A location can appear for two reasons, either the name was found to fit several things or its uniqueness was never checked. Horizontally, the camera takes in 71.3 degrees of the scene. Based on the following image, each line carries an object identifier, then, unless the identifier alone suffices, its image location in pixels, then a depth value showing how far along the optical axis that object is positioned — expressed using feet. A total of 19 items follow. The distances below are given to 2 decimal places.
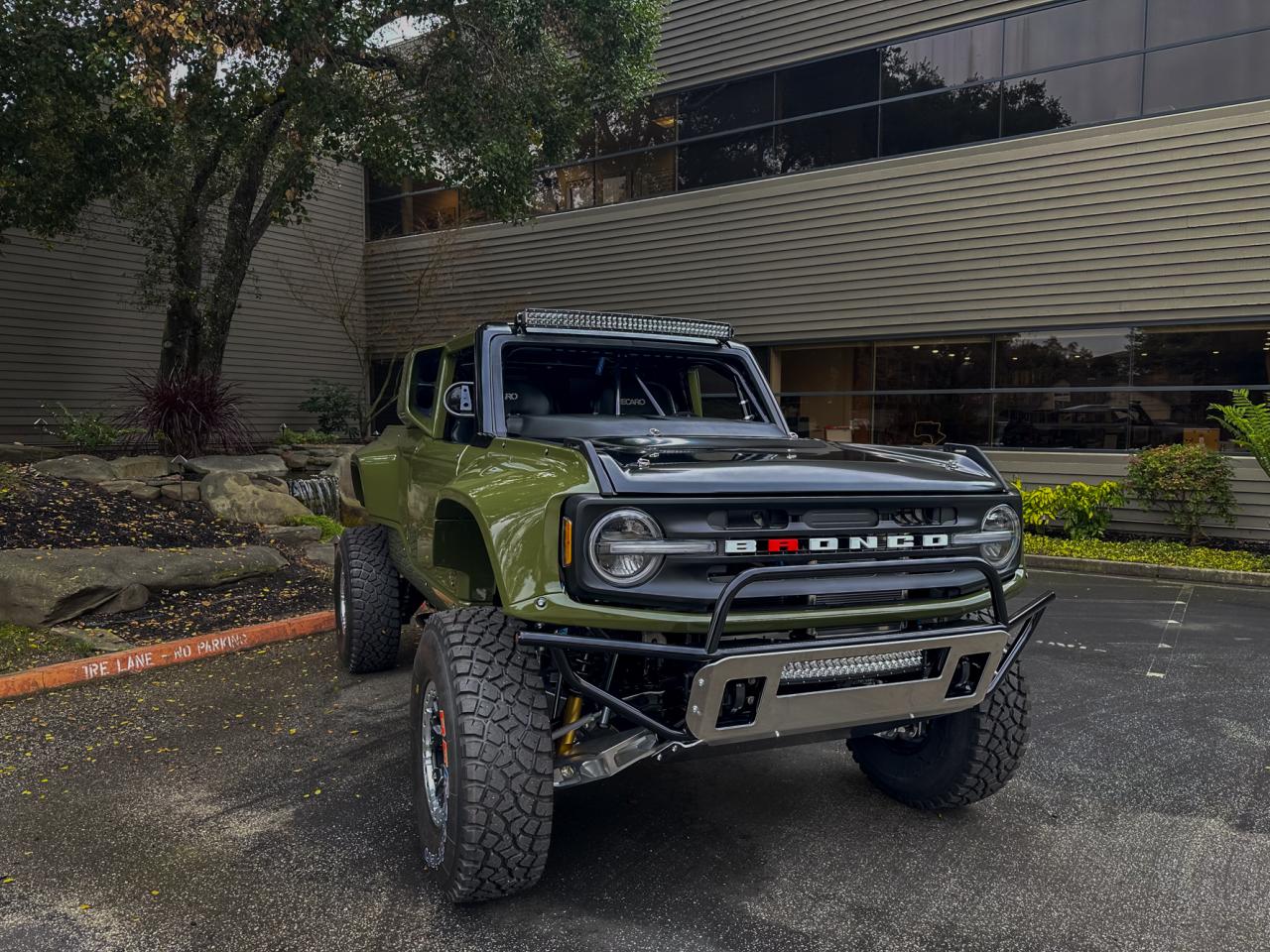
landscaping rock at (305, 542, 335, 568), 27.30
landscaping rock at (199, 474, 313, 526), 30.07
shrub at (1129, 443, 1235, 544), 31.96
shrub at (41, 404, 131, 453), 36.14
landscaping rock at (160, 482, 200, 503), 30.40
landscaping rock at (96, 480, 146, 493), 29.09
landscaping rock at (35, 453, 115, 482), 29.19
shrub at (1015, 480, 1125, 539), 34.14
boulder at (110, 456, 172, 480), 30.83
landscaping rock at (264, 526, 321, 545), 28.94
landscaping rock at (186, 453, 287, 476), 32.50
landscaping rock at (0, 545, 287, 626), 18.95
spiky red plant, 34.42
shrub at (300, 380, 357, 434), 54.80
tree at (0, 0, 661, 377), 26.58
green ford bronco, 8.24
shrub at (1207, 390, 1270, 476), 28.99
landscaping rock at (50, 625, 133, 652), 18.01
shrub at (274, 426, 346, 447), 44.93
